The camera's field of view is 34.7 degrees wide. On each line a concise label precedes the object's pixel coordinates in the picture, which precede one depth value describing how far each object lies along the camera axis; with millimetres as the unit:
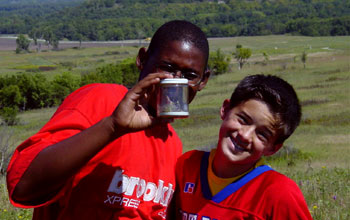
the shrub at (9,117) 36591
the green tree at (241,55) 71062
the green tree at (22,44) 123031
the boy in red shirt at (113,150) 2027
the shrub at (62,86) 48500
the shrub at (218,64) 64812
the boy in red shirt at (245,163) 2594
